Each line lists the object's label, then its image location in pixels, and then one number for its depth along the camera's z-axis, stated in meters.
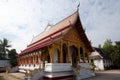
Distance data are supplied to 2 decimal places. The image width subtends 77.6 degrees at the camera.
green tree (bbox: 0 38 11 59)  23.34
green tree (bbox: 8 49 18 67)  18.53
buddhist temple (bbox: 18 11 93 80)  7.53
